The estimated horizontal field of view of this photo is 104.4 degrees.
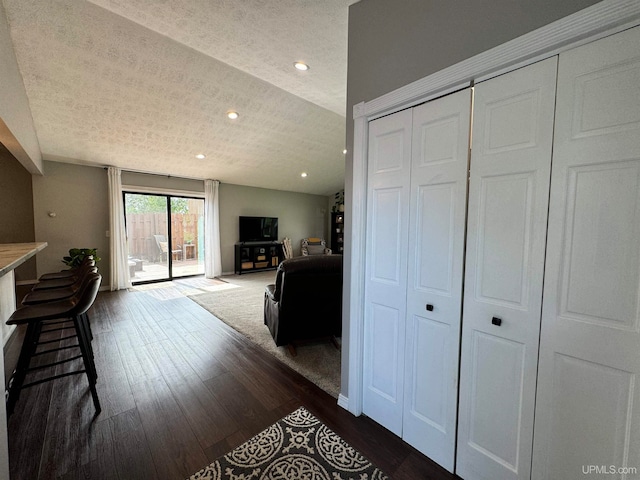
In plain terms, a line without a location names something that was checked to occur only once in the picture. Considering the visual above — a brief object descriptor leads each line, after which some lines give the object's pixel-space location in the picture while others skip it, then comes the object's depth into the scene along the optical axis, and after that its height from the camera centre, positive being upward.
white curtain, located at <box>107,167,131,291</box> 5.09 -0.24
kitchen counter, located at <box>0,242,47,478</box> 1.08 -0.75
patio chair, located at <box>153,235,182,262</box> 6.00 -0.55
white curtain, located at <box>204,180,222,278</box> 6.51 -0.10
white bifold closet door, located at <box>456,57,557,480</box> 1.09 -0.19
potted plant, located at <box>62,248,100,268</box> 4.36 -0.63
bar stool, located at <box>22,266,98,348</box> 2.11 -0.67
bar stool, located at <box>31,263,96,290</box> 2.53 -0.66
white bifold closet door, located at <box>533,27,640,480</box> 0.90 -0.17
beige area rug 2.35 -1.39
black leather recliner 2.58 -0.79
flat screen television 7.24 -0.13
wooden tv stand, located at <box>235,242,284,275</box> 7.14 -0.95
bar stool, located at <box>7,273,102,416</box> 1.69 -0.68
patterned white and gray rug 1.36 -1.37
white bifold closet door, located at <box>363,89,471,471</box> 1.35 -0.26
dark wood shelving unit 9.55 -0.23
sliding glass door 5.66 -0.31
